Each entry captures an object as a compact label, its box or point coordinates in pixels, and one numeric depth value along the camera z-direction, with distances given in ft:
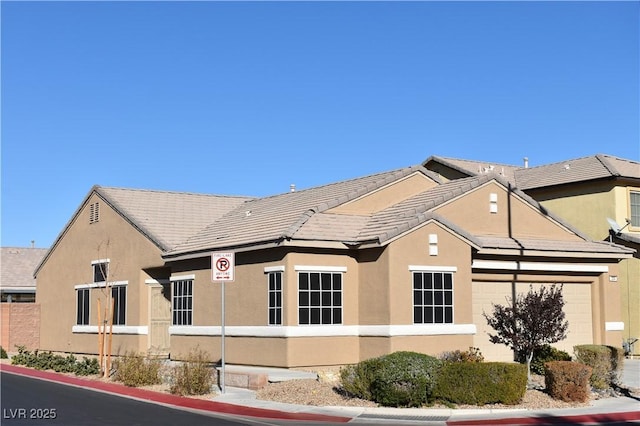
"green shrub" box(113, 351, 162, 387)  70.59
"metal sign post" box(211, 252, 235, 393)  62.49
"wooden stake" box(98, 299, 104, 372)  80.58
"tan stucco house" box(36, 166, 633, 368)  72.90
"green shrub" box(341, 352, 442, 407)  55.36
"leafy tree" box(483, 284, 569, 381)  60.95
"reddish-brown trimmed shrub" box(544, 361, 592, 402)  57.57
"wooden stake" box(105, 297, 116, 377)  79.46
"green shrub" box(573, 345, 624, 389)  63.93
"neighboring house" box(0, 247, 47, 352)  119.14
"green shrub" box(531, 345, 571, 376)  70.33
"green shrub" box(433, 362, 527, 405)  55.72
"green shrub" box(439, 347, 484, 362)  66.59
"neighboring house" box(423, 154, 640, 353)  99.91
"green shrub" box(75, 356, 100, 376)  82.43
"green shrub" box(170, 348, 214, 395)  63.26
